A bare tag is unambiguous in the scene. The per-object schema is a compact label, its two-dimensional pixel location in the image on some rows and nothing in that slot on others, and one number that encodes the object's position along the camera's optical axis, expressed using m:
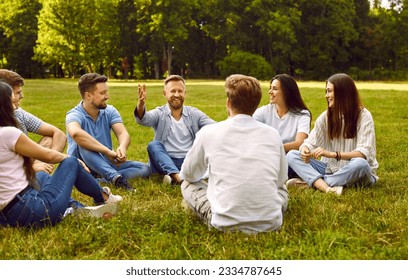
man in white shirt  4.12
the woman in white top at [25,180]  4.25
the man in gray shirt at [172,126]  6.73
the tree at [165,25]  55.97
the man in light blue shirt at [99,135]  6.43
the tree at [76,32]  53.88
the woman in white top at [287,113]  6.69
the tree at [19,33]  62.91
